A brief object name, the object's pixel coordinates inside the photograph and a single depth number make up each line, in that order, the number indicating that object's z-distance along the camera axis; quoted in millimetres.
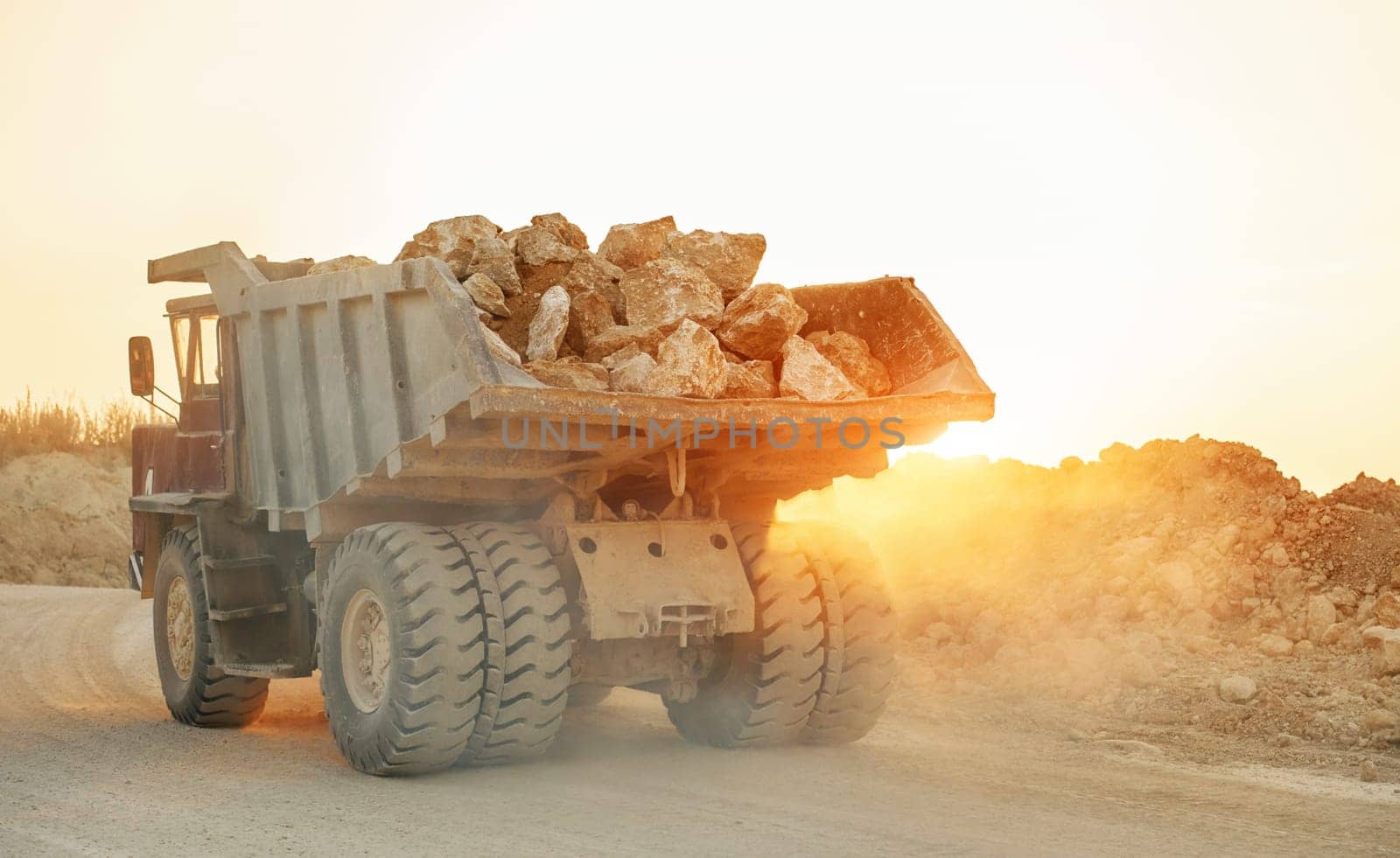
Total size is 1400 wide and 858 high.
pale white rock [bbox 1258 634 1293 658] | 10823
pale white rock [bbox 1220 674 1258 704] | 9898
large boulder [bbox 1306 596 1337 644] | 10938
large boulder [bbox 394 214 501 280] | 8492
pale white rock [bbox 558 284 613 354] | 8078
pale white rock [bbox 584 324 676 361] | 7855
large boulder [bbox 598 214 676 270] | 8758
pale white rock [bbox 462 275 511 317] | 7910
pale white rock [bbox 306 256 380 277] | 8734
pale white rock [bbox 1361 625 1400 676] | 9867
